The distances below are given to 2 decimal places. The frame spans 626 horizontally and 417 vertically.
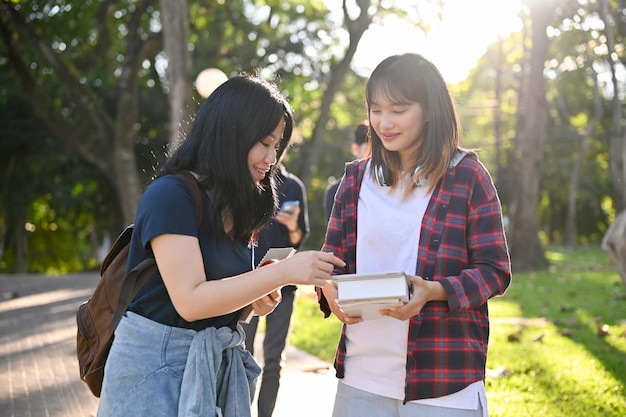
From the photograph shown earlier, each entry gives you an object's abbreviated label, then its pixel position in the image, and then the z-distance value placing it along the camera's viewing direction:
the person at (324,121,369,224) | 6.43
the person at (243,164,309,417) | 5.38
